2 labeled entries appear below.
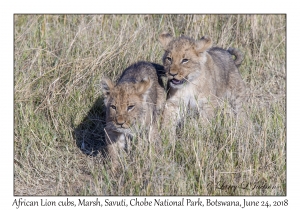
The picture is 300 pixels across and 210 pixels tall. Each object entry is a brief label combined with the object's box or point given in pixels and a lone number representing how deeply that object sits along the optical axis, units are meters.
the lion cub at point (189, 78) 14.78
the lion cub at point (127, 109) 12.87
